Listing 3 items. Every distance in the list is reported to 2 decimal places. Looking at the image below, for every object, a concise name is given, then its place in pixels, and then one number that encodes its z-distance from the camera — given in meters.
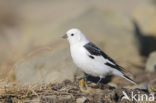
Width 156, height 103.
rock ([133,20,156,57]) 21.38
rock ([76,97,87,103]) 11.63
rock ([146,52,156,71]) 18.23
